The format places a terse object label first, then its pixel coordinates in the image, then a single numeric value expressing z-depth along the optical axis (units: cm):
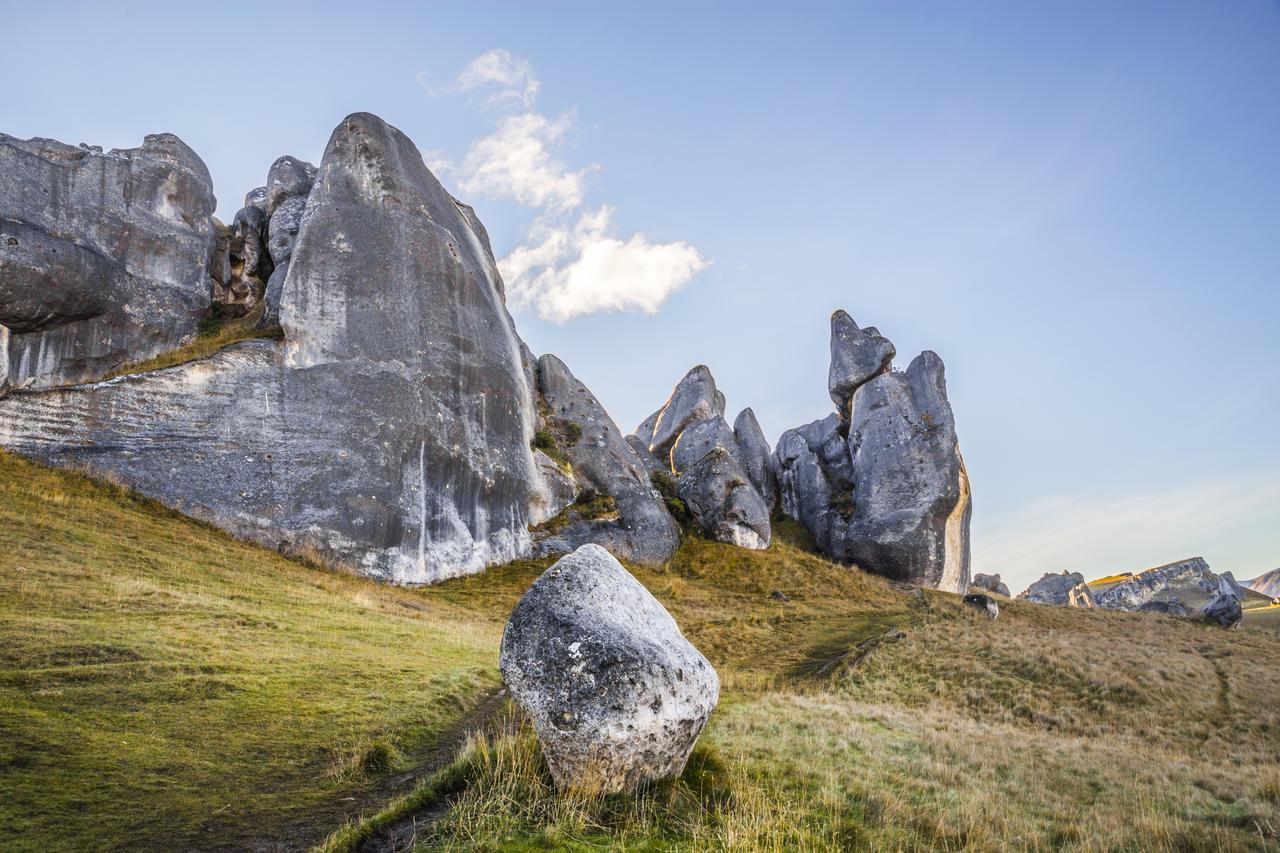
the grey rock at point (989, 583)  5538
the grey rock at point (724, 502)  4097
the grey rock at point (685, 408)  5653
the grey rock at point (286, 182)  3456
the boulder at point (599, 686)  636
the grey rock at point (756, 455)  5256
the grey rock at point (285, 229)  3184
